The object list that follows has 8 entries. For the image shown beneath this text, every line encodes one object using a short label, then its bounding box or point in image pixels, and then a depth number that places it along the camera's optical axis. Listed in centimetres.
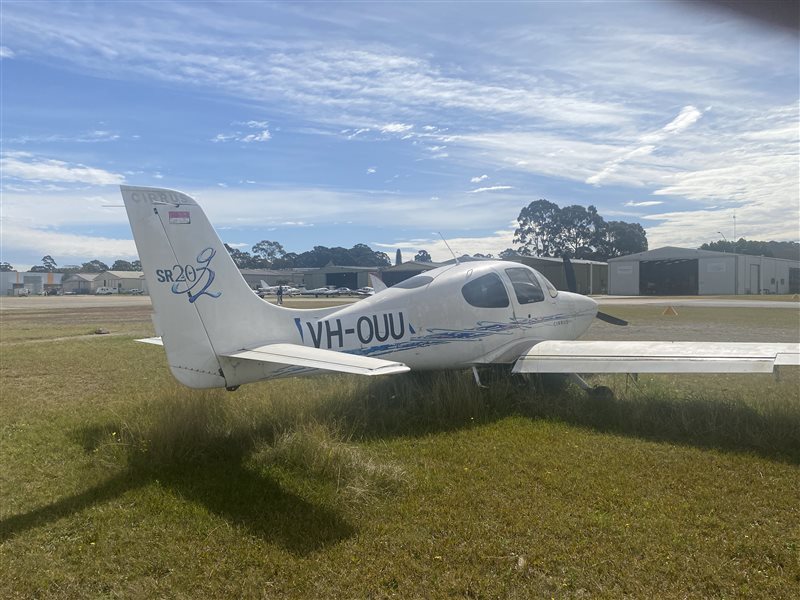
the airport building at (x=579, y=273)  4762
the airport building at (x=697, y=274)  5500
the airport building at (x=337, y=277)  8344
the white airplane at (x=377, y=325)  534
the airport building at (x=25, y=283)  10128
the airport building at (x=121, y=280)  11088
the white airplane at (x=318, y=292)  6506
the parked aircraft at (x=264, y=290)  5342
